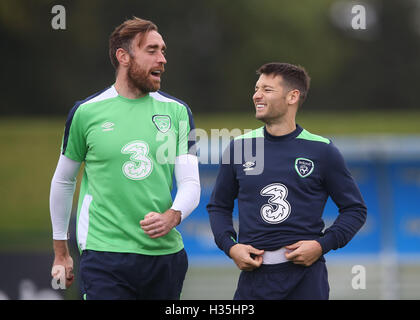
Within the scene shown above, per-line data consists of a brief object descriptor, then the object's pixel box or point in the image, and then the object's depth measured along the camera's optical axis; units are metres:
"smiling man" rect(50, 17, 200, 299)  8.79
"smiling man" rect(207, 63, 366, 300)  8.62
